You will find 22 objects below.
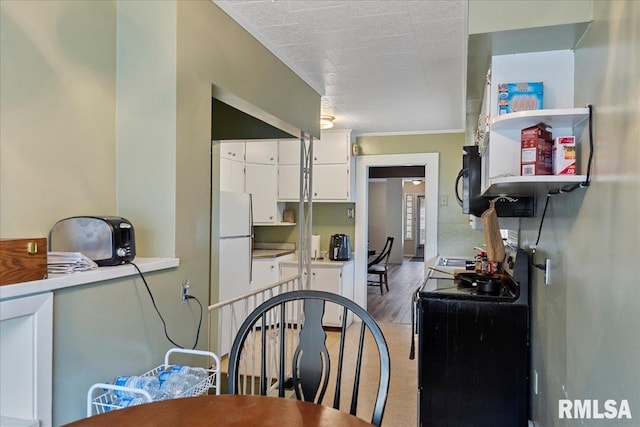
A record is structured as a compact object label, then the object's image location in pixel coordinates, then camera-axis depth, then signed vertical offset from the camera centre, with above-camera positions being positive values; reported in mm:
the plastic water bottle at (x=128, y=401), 1448 -658
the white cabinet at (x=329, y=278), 5023 -817
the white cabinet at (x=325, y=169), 5281 +489
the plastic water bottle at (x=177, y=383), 1520 -640
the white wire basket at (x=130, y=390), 1405 -658
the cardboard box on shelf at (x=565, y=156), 1623 +209
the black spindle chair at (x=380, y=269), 7441 -1043
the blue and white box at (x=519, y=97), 1815 +485
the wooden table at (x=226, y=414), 1081 -541
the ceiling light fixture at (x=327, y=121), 4565 +939
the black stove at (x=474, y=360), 2391 -837
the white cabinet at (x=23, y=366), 1251 -472
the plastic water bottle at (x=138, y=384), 1479 -617
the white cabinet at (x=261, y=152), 5125 +662
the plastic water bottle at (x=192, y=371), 1650 -634
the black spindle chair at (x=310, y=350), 1309 -449
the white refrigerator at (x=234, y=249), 3760 -386
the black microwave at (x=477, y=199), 2650 +77
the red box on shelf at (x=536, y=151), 1664 +233
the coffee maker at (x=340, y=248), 5227 -479
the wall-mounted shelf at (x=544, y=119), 1581 +356
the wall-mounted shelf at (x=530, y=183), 1596 +112
